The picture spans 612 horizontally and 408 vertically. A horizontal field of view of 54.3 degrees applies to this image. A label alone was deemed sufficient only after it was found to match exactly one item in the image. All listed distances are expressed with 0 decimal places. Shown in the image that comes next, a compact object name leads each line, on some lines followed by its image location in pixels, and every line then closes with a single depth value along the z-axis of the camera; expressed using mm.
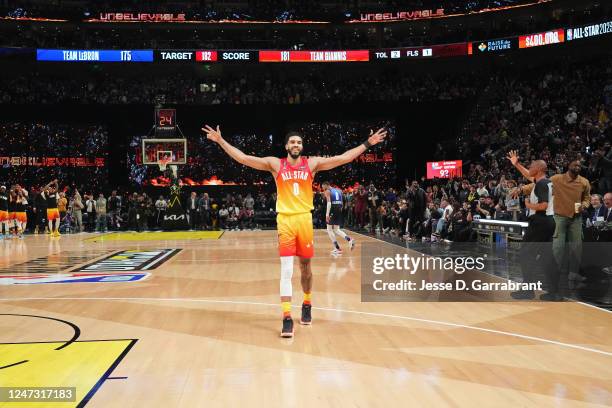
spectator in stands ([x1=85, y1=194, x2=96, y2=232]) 28281
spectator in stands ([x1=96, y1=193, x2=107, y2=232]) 27484
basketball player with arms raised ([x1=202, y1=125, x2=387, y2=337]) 6242
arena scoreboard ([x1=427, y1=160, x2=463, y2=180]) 28594
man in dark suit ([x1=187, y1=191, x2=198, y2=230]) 27734
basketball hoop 27125
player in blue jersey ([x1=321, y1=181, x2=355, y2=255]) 14702
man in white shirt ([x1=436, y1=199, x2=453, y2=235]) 16641
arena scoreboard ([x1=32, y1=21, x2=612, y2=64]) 32781
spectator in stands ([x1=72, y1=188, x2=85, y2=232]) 26609
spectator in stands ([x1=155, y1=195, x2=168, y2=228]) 28609
